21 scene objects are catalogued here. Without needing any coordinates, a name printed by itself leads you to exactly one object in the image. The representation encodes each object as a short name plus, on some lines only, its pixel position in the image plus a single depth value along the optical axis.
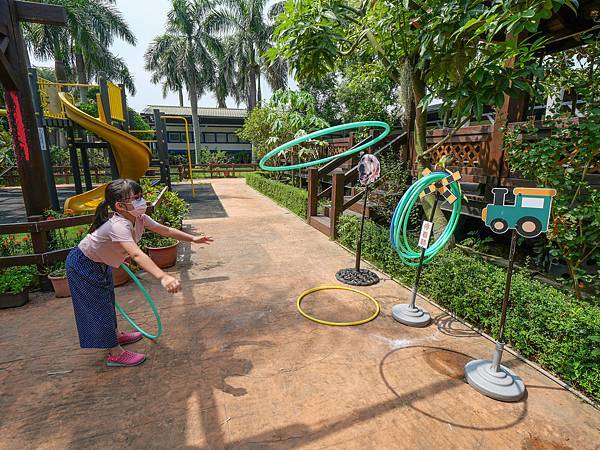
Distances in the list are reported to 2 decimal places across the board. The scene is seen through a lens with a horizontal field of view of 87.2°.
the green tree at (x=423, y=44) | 3.12
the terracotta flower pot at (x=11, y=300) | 4.05
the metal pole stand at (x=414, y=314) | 3.72
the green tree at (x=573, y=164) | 3.07
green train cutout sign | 2.40
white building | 33.12
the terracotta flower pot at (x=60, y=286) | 4.29
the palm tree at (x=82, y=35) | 20.05
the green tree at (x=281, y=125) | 11.51
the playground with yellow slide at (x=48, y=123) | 4.51
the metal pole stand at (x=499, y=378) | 2.58
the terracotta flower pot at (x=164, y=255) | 5.35
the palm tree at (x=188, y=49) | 24.53
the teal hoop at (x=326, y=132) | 3.52
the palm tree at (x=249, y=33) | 24.45
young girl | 2.51
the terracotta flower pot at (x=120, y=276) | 4.73
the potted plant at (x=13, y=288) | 4.05
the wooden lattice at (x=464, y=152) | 5.26
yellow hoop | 3.70
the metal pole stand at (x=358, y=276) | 4.92
